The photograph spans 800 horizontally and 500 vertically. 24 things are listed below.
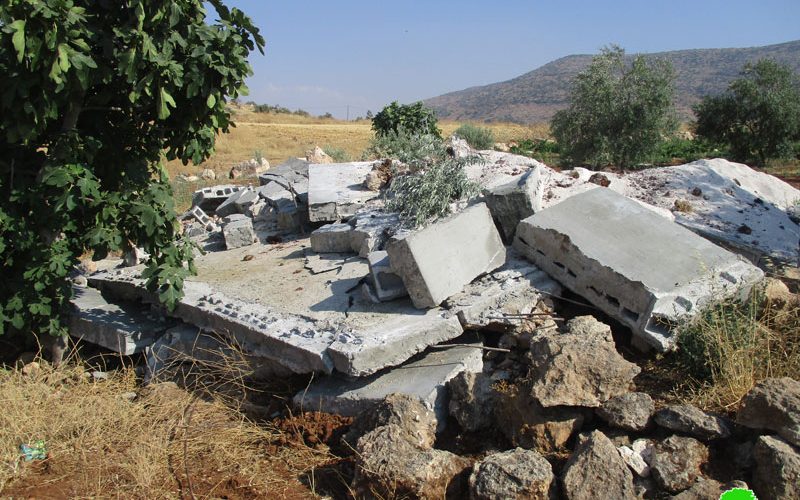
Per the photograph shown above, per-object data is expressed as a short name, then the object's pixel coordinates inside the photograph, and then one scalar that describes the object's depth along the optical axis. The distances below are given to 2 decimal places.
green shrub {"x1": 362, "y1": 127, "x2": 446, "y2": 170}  6.77
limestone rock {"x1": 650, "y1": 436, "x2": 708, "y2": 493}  3.01
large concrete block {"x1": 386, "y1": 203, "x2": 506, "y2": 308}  4.39
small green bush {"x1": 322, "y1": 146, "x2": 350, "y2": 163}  13.62
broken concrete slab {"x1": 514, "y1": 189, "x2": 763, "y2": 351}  4.21
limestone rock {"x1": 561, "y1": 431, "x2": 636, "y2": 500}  2.94
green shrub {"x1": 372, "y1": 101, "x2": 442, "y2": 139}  12.66
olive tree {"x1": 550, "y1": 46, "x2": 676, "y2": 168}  12.97
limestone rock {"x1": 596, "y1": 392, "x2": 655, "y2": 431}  3.34
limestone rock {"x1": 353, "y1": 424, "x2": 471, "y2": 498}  3.20
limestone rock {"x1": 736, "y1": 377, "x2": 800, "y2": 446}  3.01
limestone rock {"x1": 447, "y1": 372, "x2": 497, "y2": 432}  3.82
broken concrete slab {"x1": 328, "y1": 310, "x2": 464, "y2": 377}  3.94
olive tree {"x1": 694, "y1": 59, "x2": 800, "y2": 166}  16.14
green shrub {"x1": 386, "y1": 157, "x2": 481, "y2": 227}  5.61
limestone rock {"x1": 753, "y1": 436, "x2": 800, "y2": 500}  2.81
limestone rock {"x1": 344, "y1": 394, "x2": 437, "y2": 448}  3.61
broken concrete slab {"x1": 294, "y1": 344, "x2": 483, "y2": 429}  3.98
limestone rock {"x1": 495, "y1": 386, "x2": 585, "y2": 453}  3.46
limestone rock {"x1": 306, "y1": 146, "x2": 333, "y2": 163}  12.90
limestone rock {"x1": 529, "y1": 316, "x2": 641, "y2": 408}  3.42
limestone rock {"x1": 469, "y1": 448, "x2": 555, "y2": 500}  2.97
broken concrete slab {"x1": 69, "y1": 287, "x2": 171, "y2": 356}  4.98
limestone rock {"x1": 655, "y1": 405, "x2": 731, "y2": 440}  3.24
